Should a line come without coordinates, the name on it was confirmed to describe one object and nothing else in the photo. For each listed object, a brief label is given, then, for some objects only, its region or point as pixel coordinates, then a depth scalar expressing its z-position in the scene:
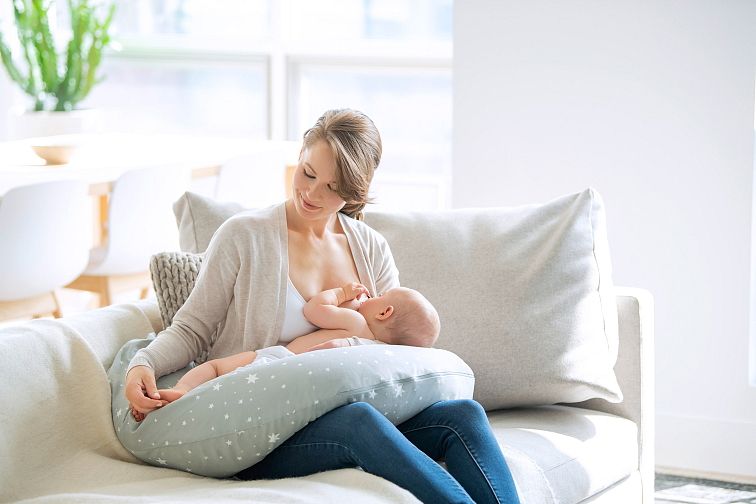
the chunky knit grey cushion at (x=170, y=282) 3.05
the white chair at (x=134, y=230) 4.27
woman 2.64
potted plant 6.32
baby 2.92
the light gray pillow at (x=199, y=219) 3.19
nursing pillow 2.67
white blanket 2.58
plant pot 6.27
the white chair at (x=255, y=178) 4.57
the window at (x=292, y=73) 5.97
